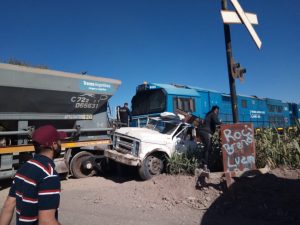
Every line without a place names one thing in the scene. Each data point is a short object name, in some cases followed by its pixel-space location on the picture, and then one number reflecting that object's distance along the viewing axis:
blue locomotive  12.85
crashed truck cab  8.16
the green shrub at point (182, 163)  7.82
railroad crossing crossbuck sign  5.94
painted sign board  6.59
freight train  7.61
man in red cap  2.09
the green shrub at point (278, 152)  7.05
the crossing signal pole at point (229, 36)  5.96
